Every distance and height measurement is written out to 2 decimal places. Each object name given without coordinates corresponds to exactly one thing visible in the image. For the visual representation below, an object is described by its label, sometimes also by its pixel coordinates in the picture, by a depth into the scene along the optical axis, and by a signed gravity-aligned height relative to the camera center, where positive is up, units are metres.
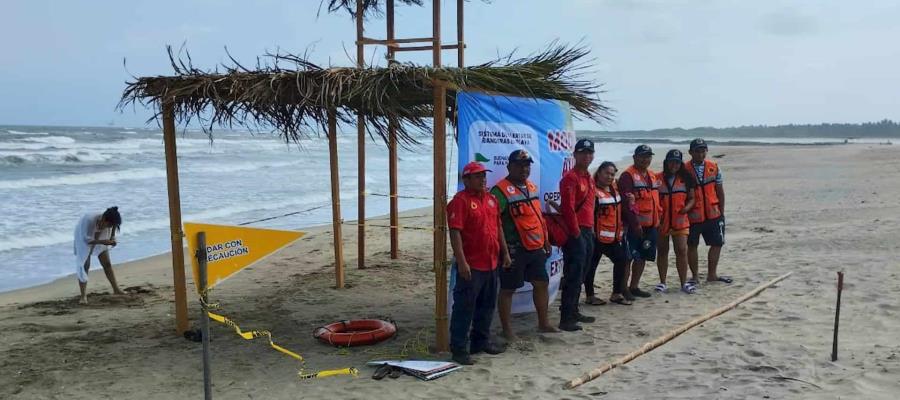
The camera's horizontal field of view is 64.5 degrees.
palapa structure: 5.48 +0.32
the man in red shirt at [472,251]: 5.23 -0.87
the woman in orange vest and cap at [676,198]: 7.39 -0.68
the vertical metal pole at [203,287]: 3.82 -0.83
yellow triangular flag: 4.14 -0.67
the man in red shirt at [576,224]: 6.08 -0.78
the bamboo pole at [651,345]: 4.91 -1.66
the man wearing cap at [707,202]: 7.55 -0.74
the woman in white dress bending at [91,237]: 7.62 -1.09
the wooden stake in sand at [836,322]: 5.02 -1.34
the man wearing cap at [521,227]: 5.62 -0.74
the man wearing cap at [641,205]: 6.95 -0.71
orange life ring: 5.96 -1.70
